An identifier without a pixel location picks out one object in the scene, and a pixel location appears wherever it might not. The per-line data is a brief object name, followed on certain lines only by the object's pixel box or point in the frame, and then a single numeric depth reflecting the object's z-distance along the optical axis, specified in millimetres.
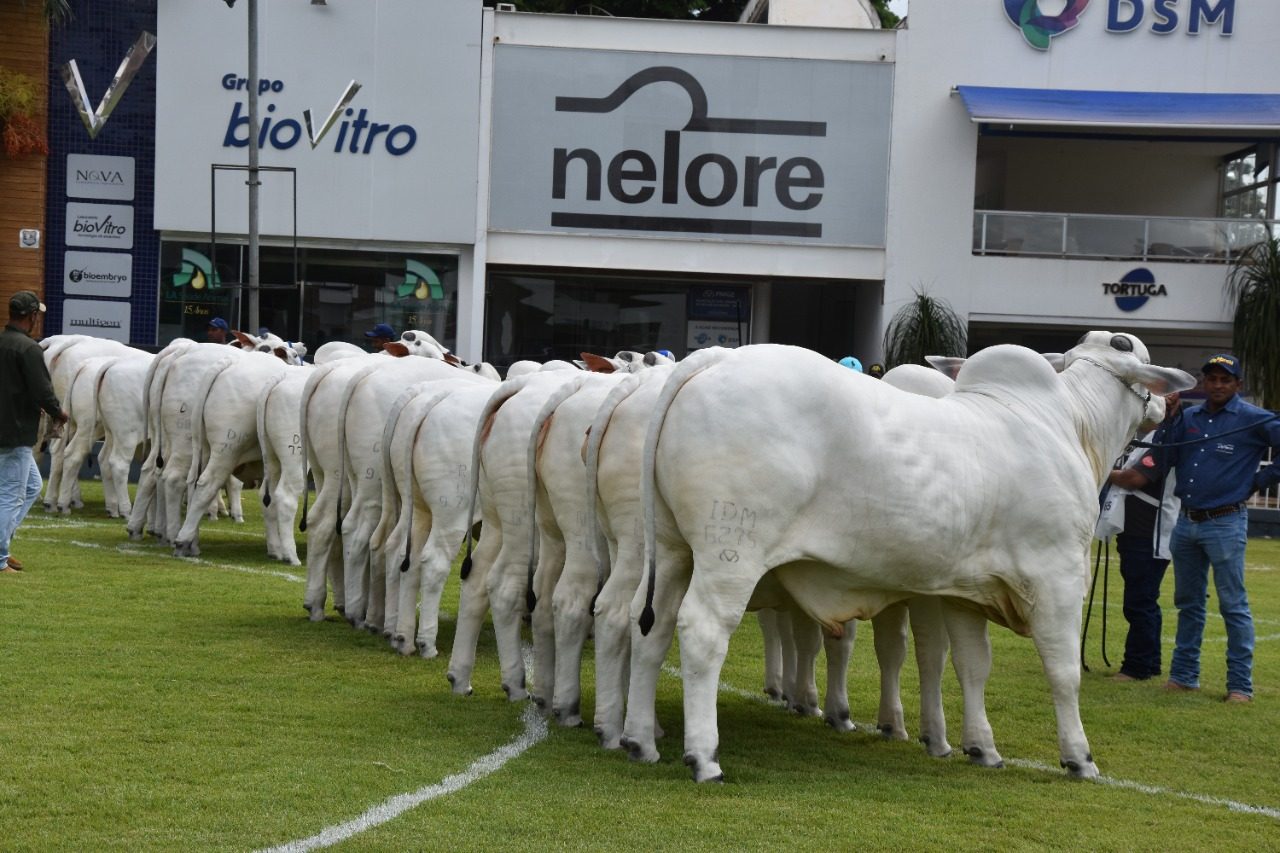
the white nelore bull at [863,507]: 7184
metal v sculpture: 28922
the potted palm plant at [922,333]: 28078
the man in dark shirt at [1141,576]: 11117
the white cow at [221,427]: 14609
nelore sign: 28953
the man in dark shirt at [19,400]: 12688
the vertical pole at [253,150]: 24516
